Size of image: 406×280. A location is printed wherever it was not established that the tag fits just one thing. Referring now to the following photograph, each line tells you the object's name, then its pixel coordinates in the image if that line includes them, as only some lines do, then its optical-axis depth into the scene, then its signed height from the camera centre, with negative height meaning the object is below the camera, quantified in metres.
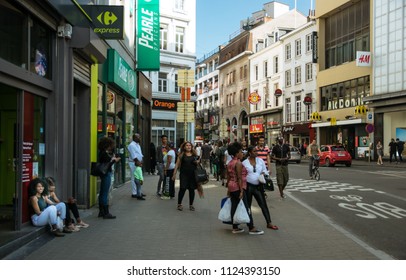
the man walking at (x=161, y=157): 13.37 -0.54
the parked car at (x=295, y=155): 36.80 -1.24
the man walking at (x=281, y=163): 13.09 -0.67
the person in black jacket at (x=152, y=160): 22.26 -1.02
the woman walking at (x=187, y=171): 10.43 -0.71
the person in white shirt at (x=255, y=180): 8.07 -0.70
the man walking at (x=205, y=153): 21.83 -0.65
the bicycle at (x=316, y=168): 19.14 -1.18
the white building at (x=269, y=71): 50.91 +7.80
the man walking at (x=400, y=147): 30.67 -0.50
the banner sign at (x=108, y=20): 9.96 +2.53
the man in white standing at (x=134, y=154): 12.38 -0.40
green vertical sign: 18.73 +4.27
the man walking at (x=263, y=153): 13.17 -0.40
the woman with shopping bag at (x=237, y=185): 7.64 -0.75
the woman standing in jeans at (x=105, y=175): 9.05 -0.69
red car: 30.39 -1.10
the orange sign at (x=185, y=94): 17.40 +1.70
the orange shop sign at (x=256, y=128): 54.76 +1.33
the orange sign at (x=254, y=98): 52.44 +4.60
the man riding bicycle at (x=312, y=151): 19.09 -0.48
